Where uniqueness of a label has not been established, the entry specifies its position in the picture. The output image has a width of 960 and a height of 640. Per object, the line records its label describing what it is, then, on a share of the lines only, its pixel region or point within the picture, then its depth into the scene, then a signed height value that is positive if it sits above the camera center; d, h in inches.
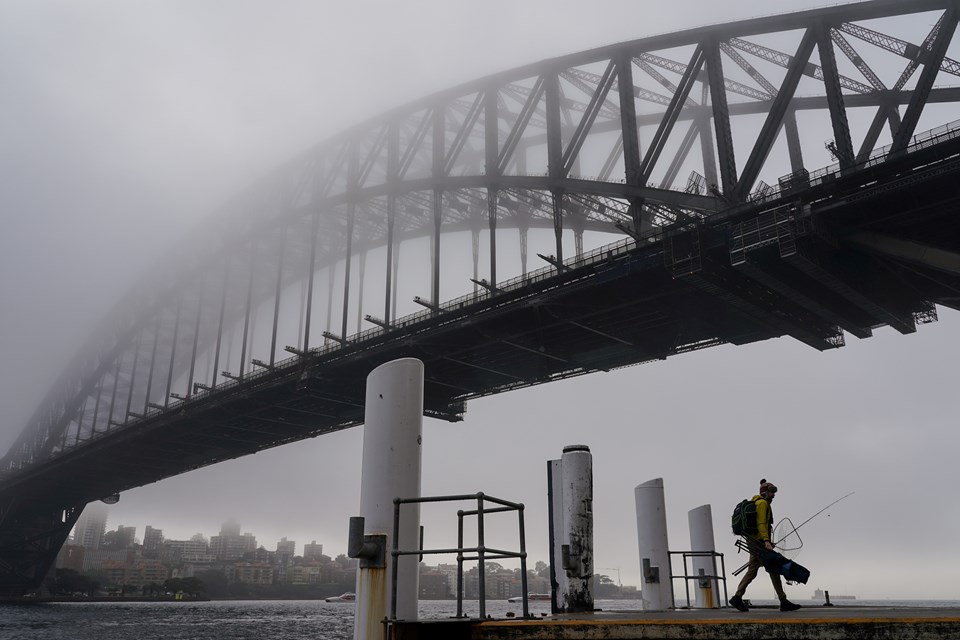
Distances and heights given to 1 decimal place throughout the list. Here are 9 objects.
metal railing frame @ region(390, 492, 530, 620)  298.5 +20.4
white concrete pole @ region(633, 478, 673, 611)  573.0 +41.2
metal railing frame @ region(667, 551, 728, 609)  617.1 +24.6
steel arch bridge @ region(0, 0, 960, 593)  1130.0 +580.0
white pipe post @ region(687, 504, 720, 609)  703.1 +49.0
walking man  400.5 +30.3
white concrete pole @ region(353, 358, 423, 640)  304.2 +50.5
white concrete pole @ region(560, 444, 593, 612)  453.1 +42.3
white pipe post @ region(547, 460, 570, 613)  479.2 +40.9
